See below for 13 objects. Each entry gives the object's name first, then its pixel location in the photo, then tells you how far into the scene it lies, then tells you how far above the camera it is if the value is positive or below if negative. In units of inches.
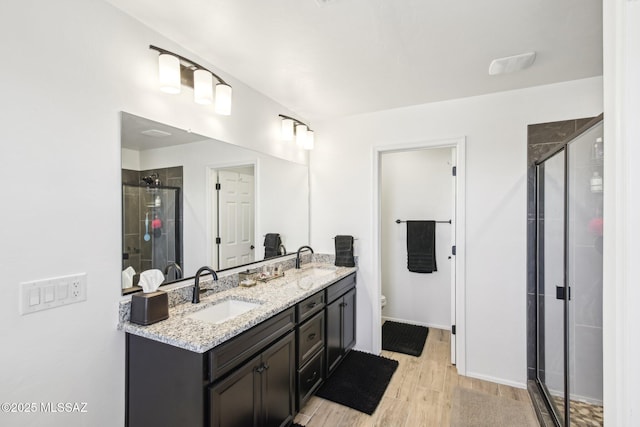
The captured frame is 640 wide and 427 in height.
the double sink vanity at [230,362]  51.4 -30.1
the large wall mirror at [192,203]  61.9 +2.6
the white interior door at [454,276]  107.0 -23.2
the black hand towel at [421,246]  139.9 -16.2
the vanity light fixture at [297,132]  108.3 +30.9
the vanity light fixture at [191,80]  62.4 +30.7
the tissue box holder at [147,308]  55.9 -18.2
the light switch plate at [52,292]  45.3 -12.9
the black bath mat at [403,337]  120.9 -55.4
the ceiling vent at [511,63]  75.1 +39.2
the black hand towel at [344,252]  115.6 -15.5
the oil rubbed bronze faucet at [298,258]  113.5 -17.4
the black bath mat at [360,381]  87.4 -55.3
